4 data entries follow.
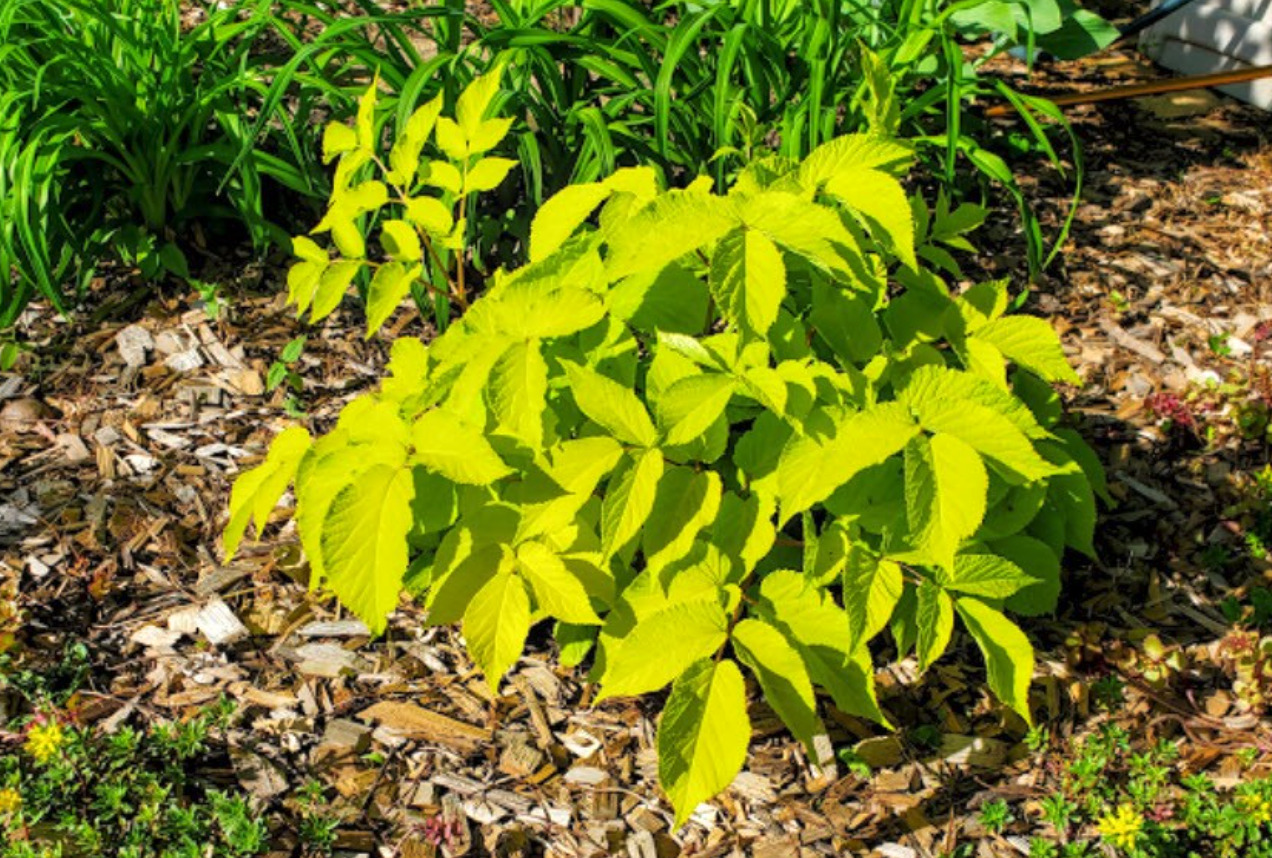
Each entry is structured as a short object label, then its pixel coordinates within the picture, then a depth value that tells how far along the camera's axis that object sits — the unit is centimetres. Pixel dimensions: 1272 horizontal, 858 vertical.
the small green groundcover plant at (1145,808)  195
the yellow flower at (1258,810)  193
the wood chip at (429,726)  216
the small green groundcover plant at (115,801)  188
